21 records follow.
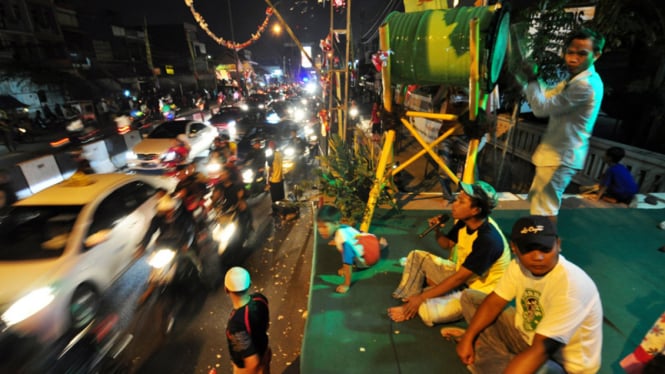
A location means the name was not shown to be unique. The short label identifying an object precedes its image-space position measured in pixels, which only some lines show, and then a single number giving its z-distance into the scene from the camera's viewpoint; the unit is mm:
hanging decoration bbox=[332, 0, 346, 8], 7162
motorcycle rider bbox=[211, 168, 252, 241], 6703
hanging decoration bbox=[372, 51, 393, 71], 3510
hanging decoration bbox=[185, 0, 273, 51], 10703
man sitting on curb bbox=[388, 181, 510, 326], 2723
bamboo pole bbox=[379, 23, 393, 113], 3494
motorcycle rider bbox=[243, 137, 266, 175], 9492
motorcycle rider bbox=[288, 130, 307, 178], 10738
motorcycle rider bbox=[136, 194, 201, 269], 5492
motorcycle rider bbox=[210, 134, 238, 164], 7336
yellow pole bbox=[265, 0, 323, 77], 5687
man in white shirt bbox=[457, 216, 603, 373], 1882
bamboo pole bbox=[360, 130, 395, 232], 4352
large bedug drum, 3104
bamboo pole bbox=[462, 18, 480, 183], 2937
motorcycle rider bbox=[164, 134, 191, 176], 9430
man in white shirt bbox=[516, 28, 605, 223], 3055
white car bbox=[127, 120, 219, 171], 10227
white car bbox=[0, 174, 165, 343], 3424
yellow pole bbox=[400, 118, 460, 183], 4035
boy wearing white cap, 2664
